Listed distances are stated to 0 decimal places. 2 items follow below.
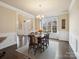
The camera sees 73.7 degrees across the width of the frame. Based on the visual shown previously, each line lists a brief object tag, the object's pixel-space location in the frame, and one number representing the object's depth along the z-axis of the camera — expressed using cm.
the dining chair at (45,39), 327
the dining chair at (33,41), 272
